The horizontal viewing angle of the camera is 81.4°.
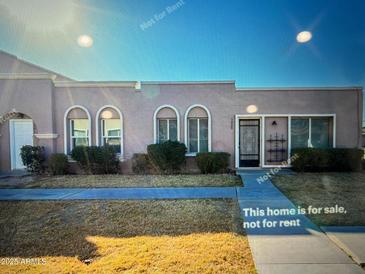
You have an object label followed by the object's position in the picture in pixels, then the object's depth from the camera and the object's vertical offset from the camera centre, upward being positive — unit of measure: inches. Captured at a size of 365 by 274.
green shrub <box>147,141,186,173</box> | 381.7 -42.1
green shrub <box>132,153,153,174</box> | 397.7 -60.0
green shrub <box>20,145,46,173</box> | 390.6 -45.1
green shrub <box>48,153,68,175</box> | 395.5 -56.3
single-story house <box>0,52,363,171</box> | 405.7 +29.4
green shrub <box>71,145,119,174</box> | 391.5 -47.0
